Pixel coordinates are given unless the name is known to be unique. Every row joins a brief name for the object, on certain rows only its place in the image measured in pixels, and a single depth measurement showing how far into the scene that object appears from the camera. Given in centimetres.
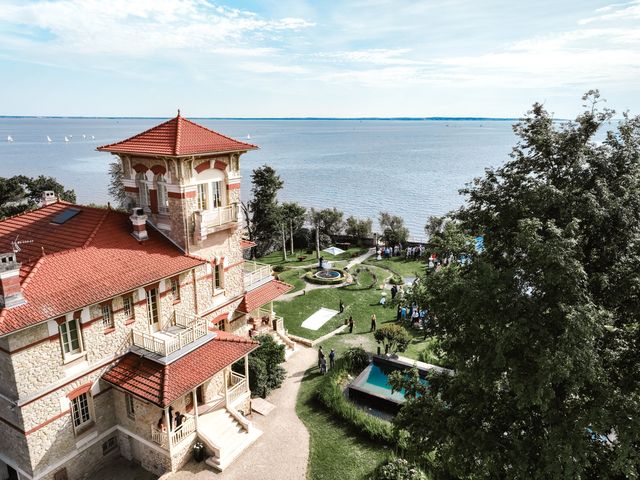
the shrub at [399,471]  1553
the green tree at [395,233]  4734
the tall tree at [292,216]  4684
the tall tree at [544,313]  965
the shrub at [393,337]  2506
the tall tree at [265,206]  4409
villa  1480
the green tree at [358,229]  5069
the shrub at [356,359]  2414
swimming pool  2109
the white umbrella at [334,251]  4294
